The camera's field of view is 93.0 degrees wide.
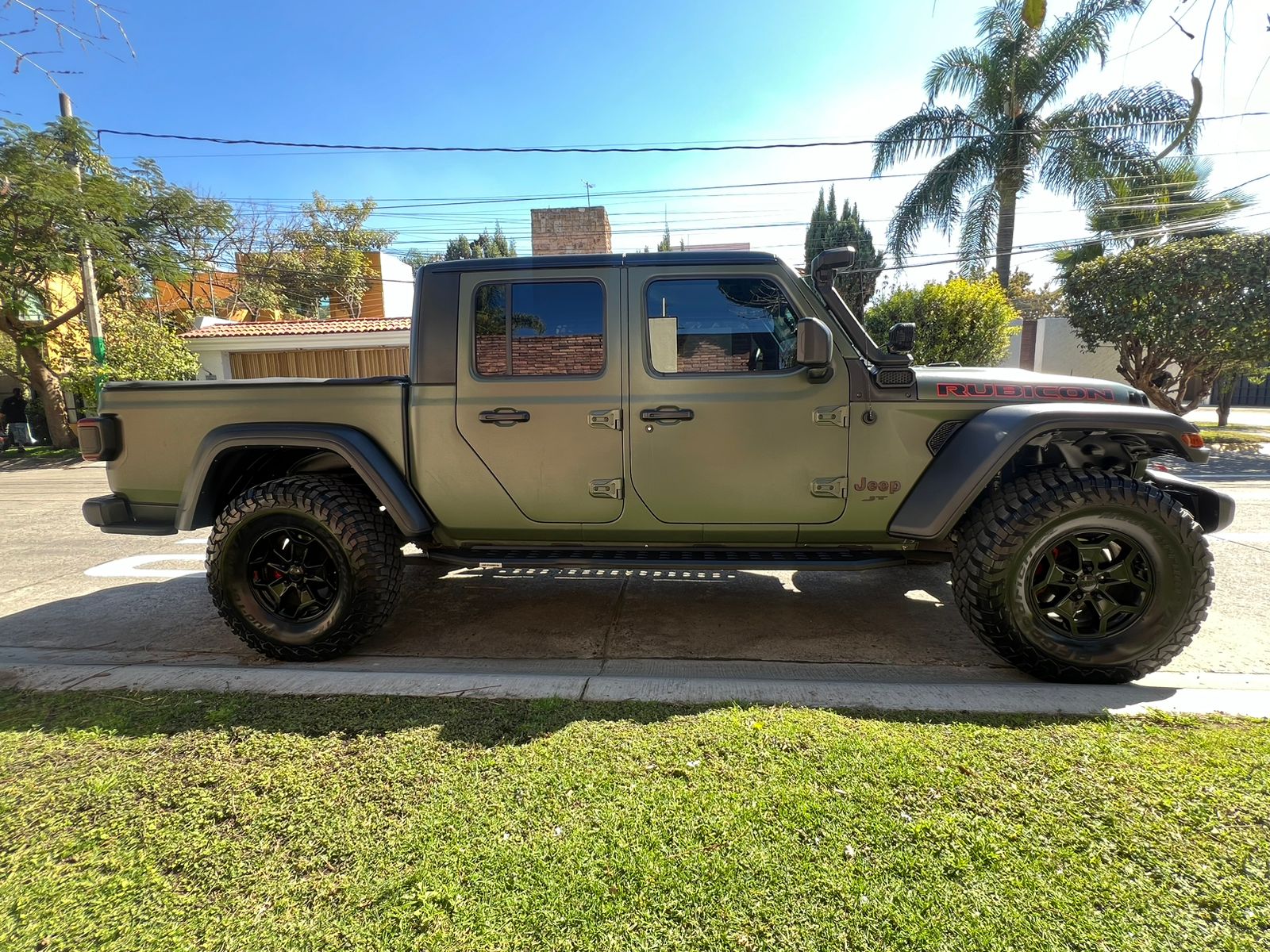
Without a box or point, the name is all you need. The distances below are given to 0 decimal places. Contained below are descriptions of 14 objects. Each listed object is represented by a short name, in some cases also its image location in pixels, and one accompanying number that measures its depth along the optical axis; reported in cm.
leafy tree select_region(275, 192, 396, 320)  2645
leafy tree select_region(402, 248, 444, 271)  3586
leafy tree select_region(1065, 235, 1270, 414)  1088
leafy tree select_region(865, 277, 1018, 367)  1275
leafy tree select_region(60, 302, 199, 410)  1323
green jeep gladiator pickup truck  287
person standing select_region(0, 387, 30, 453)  1395
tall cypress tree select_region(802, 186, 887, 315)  2833
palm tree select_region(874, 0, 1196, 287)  1417
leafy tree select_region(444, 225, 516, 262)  4084
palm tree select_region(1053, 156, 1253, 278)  1447
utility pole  1240
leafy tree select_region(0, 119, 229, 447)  1159
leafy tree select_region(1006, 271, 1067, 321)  2483
